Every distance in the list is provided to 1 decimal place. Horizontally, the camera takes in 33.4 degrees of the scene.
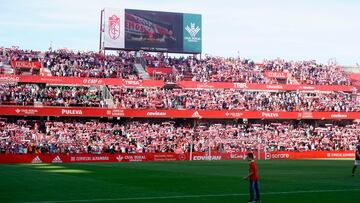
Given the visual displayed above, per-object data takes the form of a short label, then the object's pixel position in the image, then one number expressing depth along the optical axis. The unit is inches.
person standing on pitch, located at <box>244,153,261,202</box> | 805.7
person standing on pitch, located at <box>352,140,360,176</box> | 1315.2
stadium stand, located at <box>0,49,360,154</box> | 2507.4
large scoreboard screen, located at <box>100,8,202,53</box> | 3056.1
